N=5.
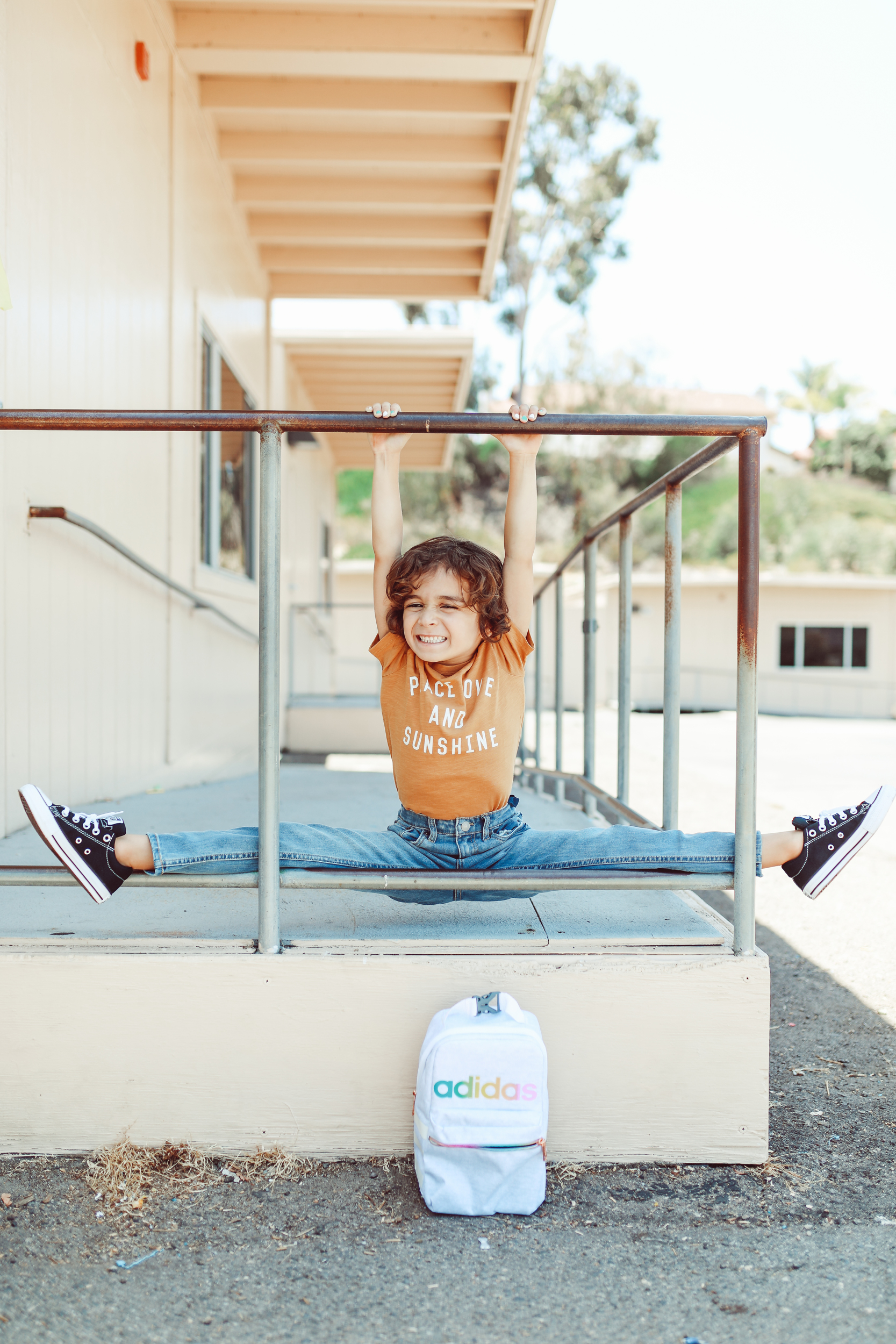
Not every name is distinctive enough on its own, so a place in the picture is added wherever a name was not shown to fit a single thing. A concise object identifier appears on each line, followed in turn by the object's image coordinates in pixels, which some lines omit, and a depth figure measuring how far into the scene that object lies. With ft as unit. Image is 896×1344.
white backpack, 5.62
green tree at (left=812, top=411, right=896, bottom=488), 152.35
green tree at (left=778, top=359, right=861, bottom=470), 162.20
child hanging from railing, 6.37
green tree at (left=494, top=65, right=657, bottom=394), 86.94
